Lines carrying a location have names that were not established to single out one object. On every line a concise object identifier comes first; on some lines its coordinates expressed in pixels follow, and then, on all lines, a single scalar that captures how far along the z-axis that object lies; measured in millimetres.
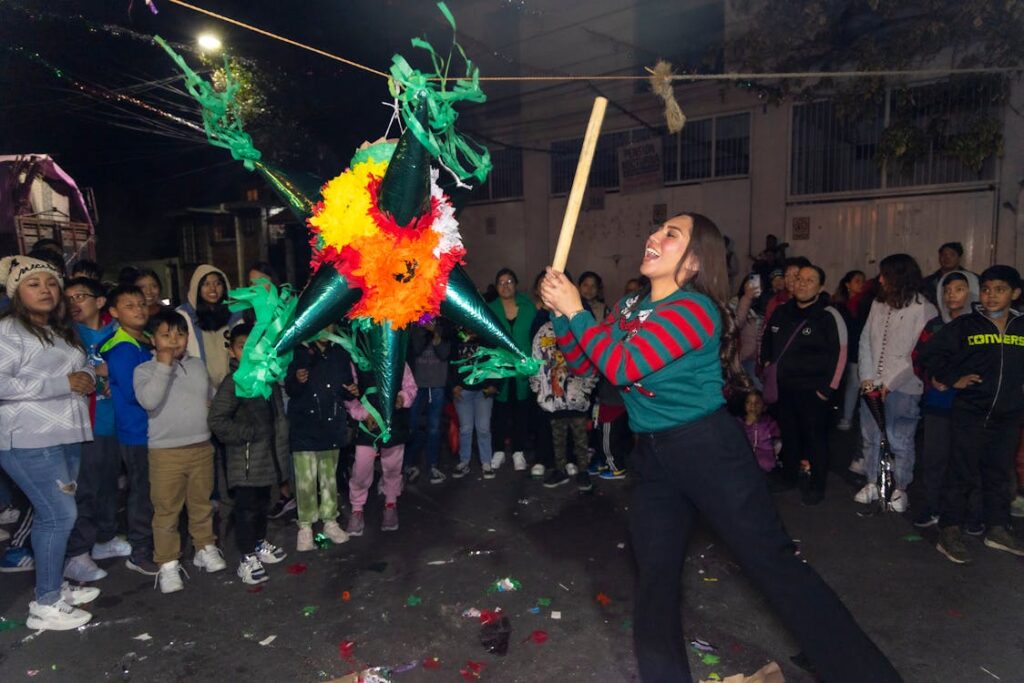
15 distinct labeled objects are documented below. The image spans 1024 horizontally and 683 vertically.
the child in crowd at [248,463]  3584
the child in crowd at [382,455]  4102
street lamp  8077
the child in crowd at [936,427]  3959
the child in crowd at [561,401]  5031
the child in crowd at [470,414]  5281
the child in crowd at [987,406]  3602
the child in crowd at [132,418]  3656
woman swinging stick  2051
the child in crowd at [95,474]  3598
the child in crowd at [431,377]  5242
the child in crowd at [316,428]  3943
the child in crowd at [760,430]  4957
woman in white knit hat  2990
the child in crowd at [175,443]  3418
